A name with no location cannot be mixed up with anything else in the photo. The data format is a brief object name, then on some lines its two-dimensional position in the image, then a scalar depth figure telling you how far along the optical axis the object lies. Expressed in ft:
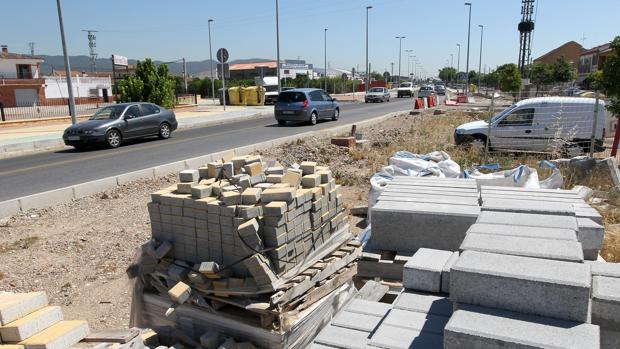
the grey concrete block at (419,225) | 14.66
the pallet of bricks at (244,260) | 14.57
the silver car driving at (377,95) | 156.76
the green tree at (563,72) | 194.29
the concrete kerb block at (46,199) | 29.12
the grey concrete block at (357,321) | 11.29
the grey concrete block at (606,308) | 8.61
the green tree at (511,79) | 162.30
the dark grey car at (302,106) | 75.20
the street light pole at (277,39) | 120.57
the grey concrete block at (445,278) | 10.84
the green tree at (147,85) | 89.51
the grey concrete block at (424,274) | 10.94
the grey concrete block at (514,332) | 7.06
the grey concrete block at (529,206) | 12.88
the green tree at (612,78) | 33.94
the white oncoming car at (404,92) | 202.09
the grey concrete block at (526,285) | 7.59
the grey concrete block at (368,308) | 12.07
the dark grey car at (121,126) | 54.19
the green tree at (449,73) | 491.06
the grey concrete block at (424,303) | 10.13
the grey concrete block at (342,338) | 10.43
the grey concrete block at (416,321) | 9.45
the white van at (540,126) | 40.68
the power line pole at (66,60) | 63.05
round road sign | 98.53
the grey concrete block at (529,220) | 10.97
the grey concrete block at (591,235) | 13.71
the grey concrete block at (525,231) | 10.06
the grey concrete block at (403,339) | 8.82
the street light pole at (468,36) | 187.62
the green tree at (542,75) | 202.18
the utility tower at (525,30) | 212.43
